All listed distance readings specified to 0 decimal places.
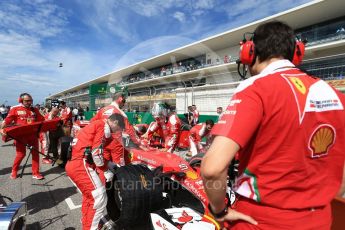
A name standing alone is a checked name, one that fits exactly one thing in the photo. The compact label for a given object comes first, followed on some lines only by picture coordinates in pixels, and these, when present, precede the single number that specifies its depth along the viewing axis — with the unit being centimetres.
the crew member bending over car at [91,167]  289
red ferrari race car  253
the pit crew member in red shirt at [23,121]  572
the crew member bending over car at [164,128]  763
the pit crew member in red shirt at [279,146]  108
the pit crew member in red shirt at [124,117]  336
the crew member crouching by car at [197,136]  750
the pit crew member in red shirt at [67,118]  1002
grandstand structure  1526
